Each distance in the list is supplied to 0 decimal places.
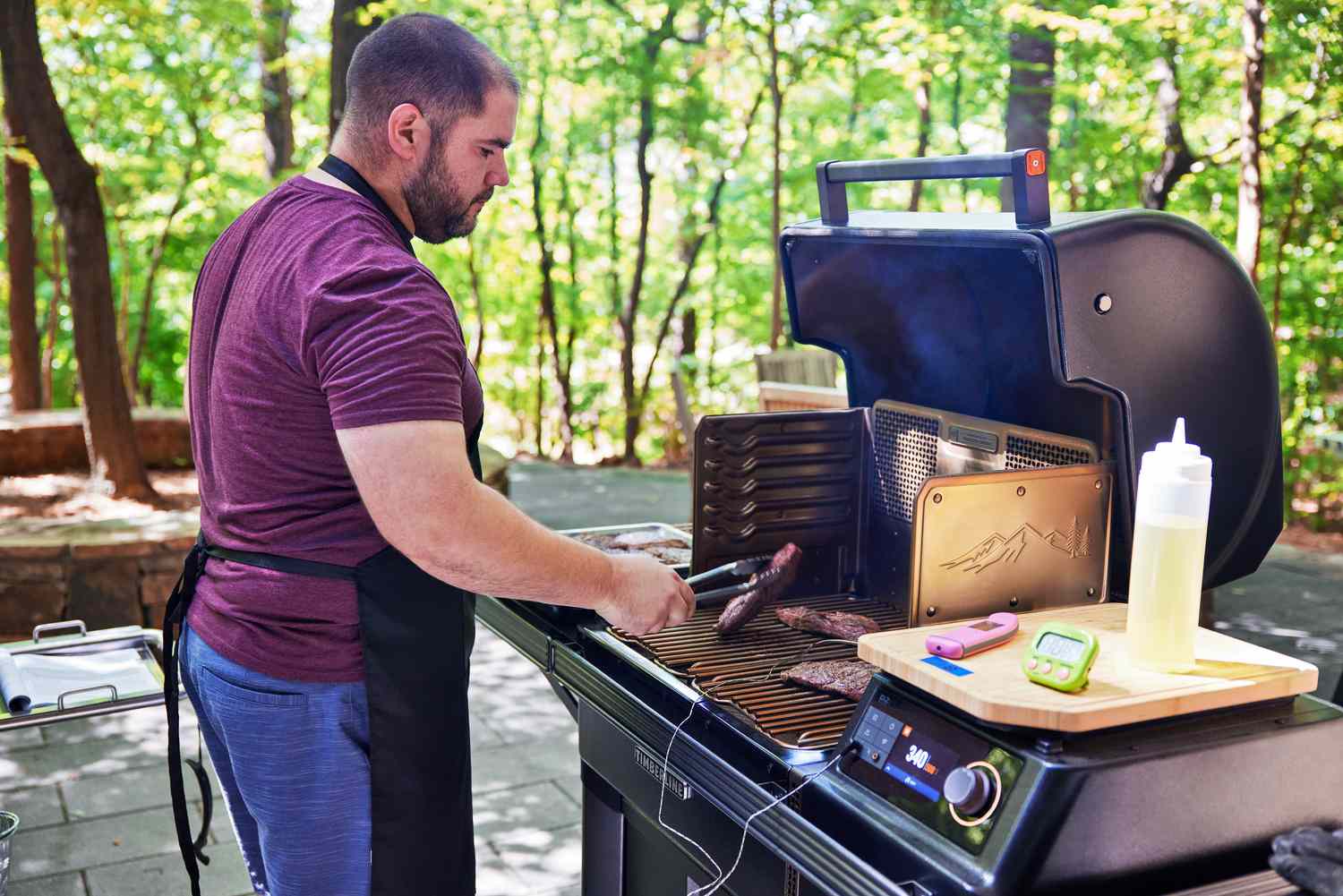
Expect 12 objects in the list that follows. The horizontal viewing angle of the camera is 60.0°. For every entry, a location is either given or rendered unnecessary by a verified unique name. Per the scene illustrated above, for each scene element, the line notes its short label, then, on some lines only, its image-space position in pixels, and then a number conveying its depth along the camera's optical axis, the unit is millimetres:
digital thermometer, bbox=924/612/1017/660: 1403
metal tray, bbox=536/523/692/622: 2119
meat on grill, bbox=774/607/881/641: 1956
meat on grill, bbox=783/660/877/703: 1669
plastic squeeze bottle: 1335
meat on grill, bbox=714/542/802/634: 1959
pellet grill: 1233
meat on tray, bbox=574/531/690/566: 2404
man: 1391
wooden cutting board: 1229
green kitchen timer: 1269
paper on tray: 2400
